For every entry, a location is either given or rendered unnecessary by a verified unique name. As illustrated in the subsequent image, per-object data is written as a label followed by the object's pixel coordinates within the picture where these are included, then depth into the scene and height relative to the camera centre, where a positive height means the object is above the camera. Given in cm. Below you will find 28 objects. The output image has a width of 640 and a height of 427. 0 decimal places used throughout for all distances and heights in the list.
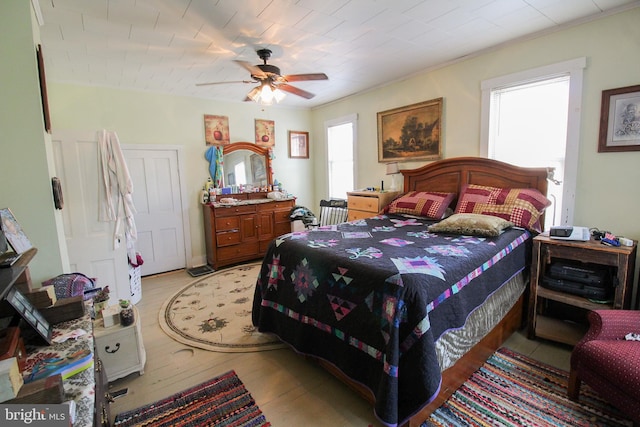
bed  148 -71
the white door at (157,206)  413 -34
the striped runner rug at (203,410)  171 -136
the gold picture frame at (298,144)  541 +62
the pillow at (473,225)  238 -42
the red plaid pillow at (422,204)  316 -32
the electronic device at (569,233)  223 -47
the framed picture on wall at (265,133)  505 +79
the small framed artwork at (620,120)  231 +39
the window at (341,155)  491 +39
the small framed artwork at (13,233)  126 -21
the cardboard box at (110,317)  207 -92
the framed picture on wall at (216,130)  459 +79
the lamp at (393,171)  397 +7
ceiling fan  280 +96
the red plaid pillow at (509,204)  260 -28
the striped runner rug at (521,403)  166 -136
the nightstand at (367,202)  387 -33
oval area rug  250 -133
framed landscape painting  364 +57
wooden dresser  433 -71
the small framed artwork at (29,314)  109 -49
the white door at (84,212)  268 -25
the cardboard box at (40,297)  132 -49
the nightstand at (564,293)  206 -83
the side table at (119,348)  201 -112
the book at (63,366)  99 -62
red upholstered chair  146 -99
